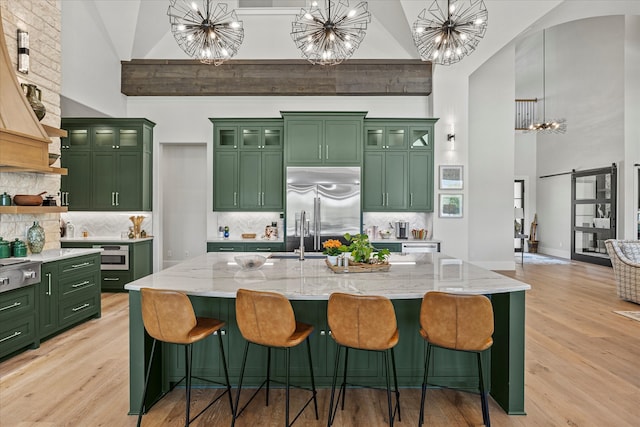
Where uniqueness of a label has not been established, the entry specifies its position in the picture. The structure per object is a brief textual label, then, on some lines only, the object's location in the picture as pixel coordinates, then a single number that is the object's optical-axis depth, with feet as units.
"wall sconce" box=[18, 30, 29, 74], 12.79
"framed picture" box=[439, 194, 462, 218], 21.22
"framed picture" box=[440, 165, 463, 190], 21.29
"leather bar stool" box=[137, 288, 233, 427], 7.10
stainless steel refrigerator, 19.69
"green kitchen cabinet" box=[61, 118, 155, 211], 20.48
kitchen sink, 13.05
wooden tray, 9.43
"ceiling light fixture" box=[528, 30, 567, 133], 30.32
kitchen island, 7.93
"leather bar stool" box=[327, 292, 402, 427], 6.77
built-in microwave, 19.61
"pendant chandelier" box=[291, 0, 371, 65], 11.05
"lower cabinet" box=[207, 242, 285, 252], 19.84
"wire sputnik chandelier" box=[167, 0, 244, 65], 11.27
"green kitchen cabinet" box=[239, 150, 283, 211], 20.75
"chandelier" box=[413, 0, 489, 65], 10.85
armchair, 16.98
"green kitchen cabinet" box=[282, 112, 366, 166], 20.01
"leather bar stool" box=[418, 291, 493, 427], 6.80
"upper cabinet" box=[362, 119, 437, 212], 20.75
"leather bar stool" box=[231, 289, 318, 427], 6.93
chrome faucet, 11.59
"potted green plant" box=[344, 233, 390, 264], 9.74
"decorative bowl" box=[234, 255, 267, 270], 9.71
